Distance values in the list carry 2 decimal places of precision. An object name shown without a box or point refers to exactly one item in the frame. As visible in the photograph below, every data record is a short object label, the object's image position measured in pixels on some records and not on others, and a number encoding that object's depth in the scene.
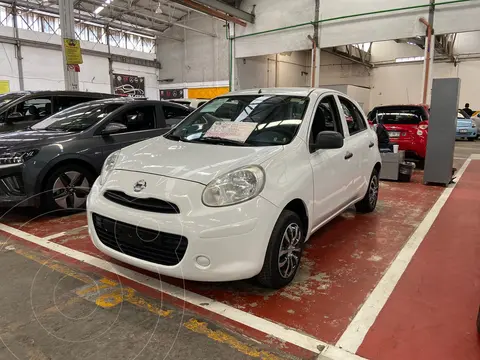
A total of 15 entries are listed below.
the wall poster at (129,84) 20.17
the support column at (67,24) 7.27
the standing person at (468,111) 16.54
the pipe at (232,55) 15.18
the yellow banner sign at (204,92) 19.62
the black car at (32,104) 5.89
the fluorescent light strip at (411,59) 20.55
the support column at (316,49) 12.91
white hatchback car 2.29
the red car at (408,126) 7.59
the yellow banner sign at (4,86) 15.55
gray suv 4.03
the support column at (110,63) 19.31
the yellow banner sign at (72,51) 7.28
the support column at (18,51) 15.63
